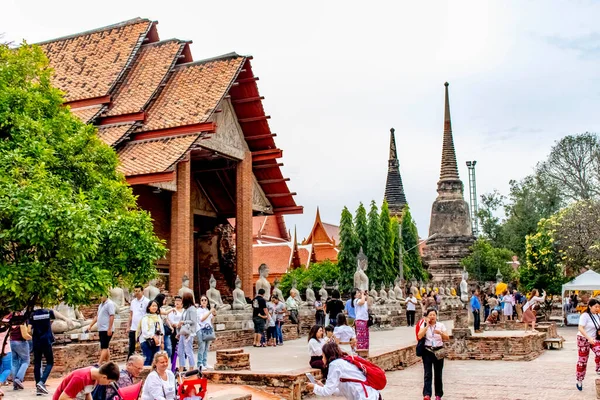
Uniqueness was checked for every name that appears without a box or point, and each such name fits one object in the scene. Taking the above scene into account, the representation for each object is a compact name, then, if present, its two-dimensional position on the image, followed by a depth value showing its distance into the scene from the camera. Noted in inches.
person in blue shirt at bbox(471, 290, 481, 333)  743.5
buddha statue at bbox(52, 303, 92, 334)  453.7
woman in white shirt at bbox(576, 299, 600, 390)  383.9
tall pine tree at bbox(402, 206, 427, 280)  1764.3
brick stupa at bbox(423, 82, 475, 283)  2010.3
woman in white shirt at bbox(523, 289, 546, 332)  705.3
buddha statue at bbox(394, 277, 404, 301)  1119.6
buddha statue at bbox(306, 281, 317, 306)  875.4
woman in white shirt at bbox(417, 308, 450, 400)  339.9
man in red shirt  232.1
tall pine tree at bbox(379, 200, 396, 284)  1550.2
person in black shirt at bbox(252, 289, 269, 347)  609.3
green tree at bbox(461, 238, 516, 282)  1788.9
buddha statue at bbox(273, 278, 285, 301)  731.4
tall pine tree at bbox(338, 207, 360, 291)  1465.3
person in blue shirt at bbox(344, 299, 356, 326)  576.8
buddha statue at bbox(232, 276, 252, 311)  688.4
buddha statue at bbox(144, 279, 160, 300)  587.1
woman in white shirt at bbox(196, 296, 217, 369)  424.8
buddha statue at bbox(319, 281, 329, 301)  959.2
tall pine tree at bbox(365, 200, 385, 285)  1537.9
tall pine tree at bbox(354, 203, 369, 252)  1545.3
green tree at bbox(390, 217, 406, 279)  1615.4
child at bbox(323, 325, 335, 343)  392.3
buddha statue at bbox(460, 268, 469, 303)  1327.5
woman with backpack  232.4
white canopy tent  940.0
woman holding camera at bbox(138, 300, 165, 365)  377.1
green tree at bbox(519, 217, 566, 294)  1117.7
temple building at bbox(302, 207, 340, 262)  1766.7
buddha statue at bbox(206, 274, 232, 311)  669.3
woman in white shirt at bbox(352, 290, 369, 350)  494.6
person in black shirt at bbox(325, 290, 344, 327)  522.3
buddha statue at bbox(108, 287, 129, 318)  552.0
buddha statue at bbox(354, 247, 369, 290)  825.5
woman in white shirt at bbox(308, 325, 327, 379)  366.6
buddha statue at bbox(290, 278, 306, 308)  783.1
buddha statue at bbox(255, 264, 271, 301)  737.6
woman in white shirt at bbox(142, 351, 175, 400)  247.4
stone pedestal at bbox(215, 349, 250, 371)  396.8
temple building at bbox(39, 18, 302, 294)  800.9
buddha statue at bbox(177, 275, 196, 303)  655.8
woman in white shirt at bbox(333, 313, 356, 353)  412.8
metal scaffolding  2284.9
